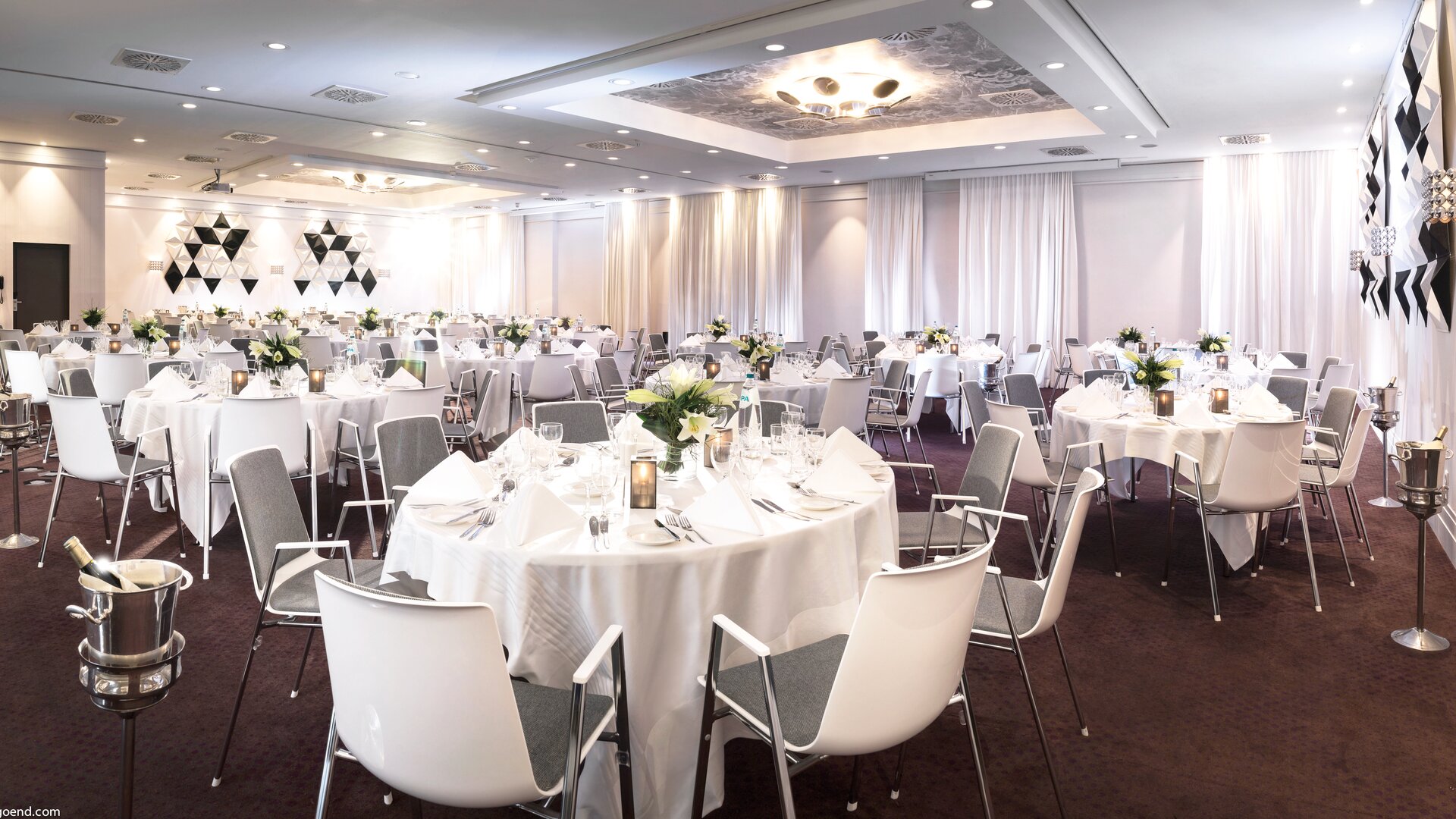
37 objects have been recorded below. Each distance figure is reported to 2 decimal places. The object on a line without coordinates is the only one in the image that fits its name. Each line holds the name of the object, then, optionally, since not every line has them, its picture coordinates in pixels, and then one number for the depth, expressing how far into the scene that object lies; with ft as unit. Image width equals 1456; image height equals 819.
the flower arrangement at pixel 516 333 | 33.17
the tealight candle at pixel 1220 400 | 17.08
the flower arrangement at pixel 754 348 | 23.26
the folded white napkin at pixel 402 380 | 21.09
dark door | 44.27
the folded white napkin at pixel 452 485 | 9.48
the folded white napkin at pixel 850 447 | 11.13
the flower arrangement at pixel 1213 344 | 28.22
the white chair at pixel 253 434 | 15.97
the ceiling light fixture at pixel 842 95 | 31.96
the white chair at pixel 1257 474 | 13.89
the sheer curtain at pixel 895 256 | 49.67
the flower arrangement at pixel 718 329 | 36.24
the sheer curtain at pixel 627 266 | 61.57
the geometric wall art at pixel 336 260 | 69.10
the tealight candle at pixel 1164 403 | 16.81
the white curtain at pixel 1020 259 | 45.70
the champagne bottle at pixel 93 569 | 4.51
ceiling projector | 51.54
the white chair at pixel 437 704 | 5.73
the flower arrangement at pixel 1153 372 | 17.57
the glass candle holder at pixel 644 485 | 9.26
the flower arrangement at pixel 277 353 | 19.66
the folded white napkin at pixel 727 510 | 8.39
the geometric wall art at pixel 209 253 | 63.31
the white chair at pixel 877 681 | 6.40
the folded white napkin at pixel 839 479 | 9.82
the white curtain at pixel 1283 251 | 38.96
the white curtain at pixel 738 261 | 54.65
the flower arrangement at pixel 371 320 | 40.37
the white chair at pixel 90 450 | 15.72
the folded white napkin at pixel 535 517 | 8.00
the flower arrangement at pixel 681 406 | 10.22
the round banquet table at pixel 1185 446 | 15.66
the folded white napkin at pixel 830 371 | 24.68
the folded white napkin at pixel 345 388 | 19.01
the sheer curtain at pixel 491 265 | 70.49
